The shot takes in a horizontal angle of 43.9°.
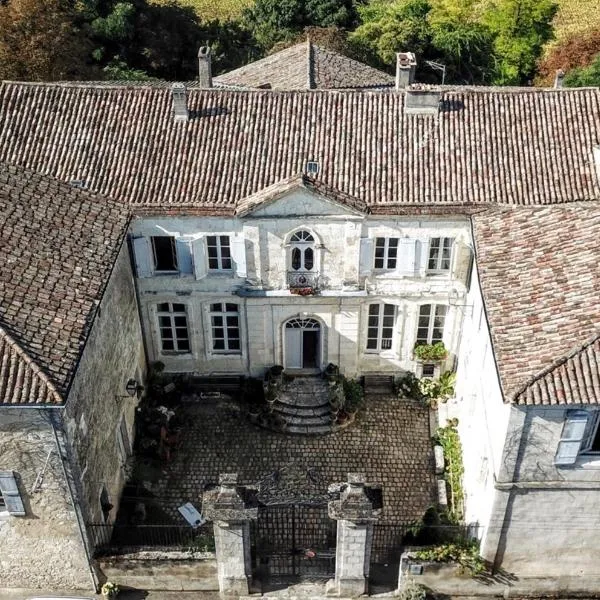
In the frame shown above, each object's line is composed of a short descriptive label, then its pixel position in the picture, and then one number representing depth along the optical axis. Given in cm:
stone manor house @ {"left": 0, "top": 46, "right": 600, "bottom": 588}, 2092
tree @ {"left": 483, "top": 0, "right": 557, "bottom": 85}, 5788
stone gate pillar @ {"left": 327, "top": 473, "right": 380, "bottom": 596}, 2084
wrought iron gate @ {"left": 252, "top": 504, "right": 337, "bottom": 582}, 2364
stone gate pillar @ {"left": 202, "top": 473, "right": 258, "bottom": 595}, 2083
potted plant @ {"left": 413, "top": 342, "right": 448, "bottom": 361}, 3033
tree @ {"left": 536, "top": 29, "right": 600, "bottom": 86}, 5534
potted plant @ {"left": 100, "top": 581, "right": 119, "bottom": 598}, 2319
